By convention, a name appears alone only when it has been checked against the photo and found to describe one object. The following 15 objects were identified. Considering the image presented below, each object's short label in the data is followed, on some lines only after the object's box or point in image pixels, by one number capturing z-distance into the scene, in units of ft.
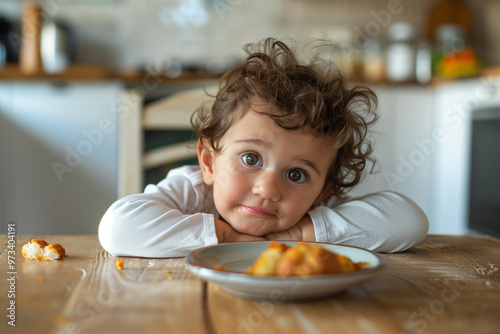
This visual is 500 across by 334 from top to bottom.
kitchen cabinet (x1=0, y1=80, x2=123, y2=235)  8.48
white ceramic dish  1.58
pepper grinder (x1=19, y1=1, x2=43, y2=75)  8.58
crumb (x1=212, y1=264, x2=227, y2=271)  1.82
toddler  2.62
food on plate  1.69
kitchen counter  8.33
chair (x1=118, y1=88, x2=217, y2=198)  4.66
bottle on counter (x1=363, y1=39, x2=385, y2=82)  9.49
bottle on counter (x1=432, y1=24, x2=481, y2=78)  8.78
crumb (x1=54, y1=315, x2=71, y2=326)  1.50
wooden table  1.49
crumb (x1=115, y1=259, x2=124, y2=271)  2.21
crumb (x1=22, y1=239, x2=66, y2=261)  2.35
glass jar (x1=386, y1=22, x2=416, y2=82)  9.62
